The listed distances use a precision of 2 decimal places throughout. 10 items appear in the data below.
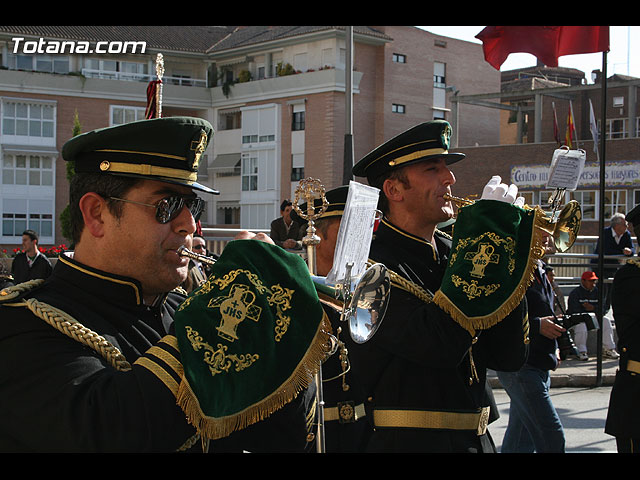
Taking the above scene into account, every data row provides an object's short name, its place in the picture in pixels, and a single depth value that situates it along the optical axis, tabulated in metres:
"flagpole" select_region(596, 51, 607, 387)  10.33
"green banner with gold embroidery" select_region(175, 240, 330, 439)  2.07
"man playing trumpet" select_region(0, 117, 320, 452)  2.04
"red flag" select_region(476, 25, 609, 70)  7.70
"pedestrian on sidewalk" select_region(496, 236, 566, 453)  5.54
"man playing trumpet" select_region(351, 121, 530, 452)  3.27
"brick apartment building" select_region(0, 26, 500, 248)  46.88
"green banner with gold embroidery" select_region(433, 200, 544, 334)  3.23
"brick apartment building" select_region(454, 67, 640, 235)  38.34
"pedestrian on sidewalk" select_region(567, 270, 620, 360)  11.71
